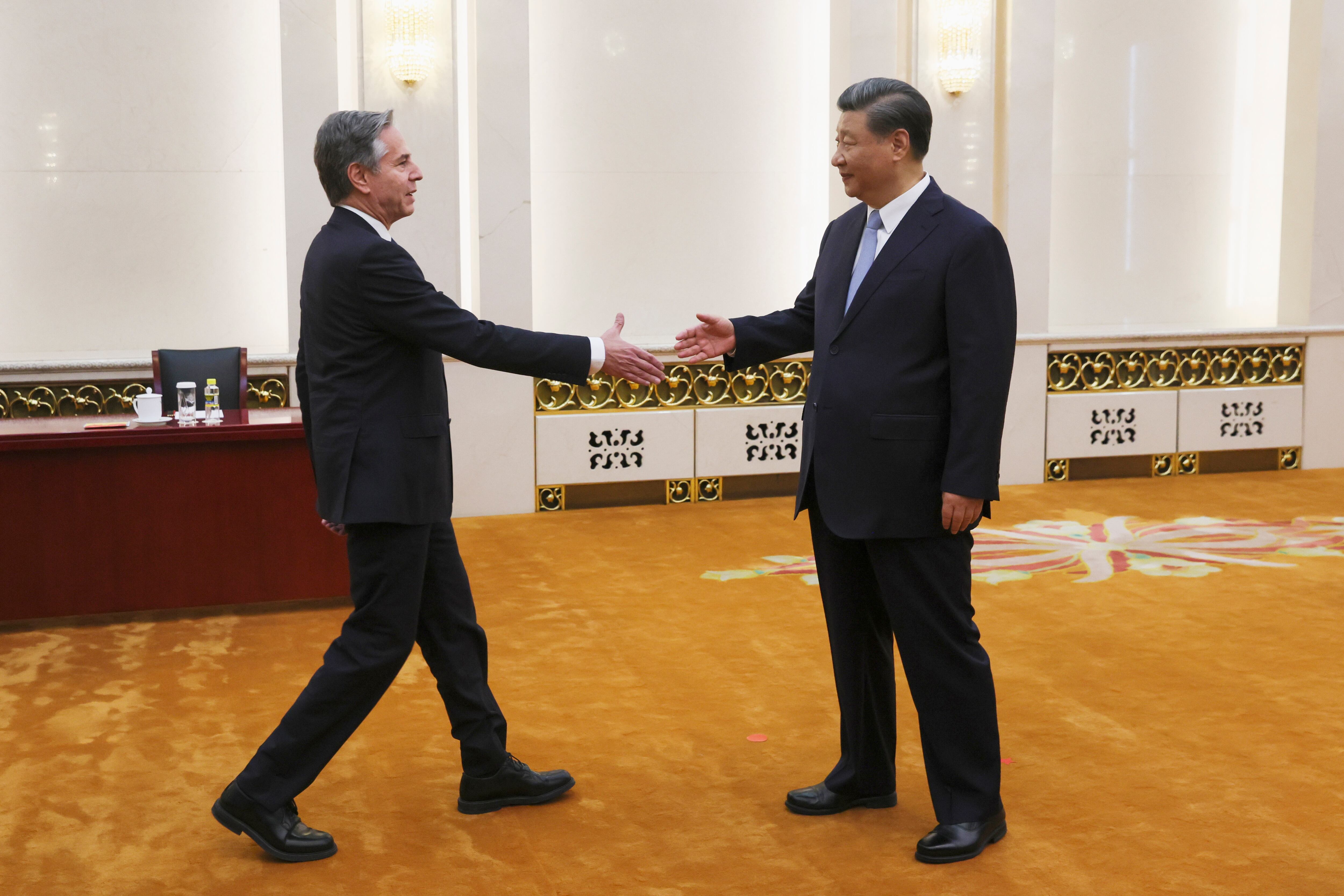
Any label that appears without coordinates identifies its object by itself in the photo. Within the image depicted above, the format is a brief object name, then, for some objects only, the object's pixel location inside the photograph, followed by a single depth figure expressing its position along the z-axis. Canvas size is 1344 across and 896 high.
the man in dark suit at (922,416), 2.53
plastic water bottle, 4.89
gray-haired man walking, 2.60
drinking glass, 4.91
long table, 4.49
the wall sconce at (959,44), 7.11
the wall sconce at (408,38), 6.30
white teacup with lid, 4.82
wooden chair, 5.57
